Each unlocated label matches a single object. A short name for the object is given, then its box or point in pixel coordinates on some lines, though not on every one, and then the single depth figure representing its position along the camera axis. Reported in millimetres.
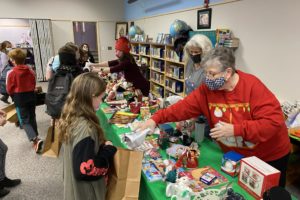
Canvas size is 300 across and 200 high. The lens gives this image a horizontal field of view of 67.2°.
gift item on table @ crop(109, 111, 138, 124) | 2230
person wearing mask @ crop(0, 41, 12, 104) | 4912
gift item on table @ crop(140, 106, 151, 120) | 2299
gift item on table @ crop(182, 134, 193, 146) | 1768
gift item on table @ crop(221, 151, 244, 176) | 1371
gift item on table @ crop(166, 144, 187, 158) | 1556
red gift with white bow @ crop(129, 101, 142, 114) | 2439
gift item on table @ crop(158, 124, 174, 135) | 1885
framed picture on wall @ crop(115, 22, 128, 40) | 8844
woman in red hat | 3277
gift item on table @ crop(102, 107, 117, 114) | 2516
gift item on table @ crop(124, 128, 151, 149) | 1616
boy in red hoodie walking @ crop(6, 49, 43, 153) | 3201
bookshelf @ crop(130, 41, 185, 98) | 5348
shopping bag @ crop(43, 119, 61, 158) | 2523
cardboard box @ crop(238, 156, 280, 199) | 1137
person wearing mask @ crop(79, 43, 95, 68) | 4551
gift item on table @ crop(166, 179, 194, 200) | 1147
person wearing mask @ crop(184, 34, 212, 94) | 2131
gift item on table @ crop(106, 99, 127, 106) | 2740
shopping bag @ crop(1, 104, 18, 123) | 3286
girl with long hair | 1296
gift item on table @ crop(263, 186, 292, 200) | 954
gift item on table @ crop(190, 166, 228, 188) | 1295
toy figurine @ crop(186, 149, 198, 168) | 1471
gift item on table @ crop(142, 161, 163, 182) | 1356
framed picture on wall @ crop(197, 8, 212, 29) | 4254
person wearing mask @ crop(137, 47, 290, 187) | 1310
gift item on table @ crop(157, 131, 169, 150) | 1717
